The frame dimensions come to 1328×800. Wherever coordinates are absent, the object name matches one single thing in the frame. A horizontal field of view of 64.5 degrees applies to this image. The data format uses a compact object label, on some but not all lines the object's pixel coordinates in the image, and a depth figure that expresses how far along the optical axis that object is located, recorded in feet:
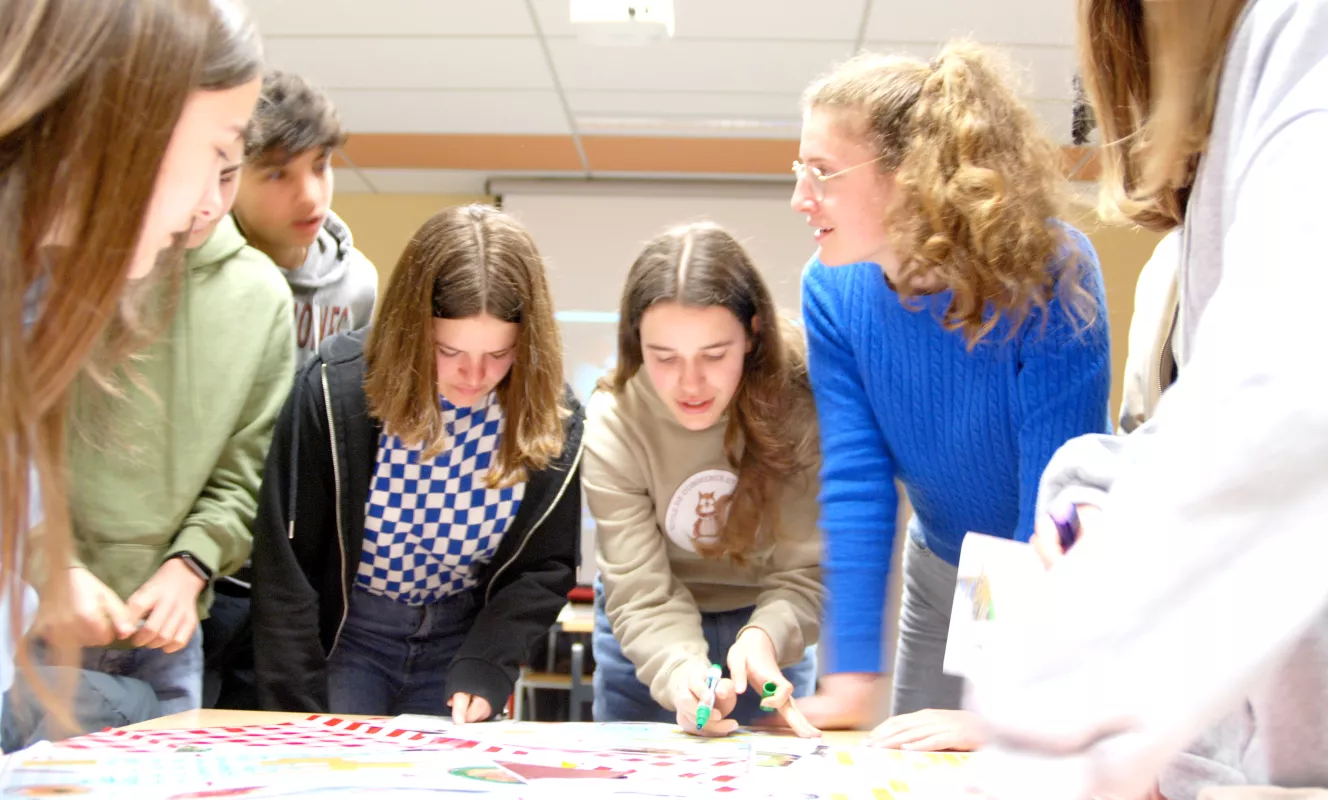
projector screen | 15.19
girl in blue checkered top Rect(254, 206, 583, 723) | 4.54
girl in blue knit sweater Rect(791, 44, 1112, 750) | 3.81
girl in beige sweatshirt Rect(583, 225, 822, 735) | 4.67
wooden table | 3.56
